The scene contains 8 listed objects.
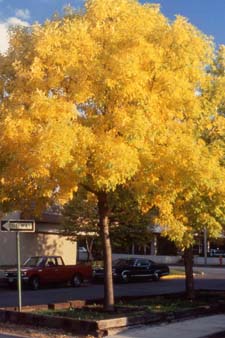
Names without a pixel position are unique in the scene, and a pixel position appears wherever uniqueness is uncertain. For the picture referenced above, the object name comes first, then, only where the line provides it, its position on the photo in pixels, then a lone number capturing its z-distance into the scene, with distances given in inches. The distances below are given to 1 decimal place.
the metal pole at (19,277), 596.0
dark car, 1357.0
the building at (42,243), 1298.0
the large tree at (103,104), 513.7
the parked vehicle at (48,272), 1113.4
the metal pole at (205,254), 2087.1
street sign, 602.2
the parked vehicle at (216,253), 2546.8
